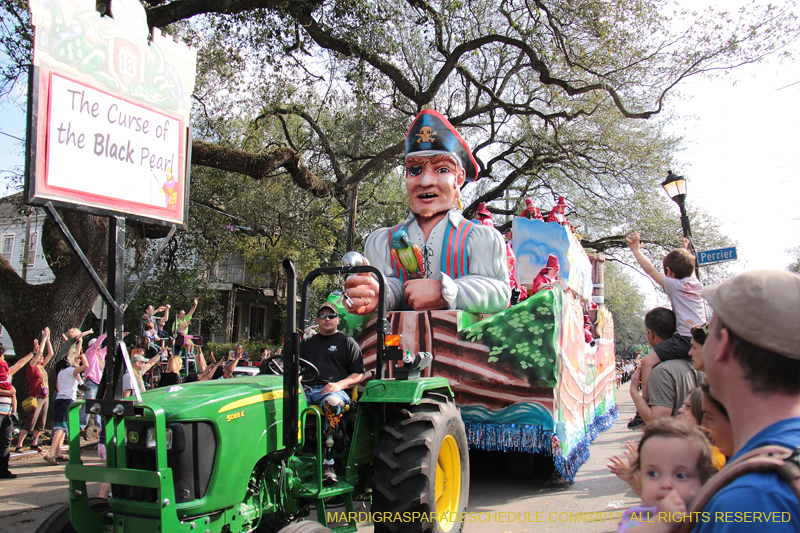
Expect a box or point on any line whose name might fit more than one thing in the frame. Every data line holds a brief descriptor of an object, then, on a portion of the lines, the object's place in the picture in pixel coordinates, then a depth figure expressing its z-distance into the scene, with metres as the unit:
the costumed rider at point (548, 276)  6.52
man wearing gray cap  1.20
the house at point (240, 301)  27.14
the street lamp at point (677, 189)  8.59
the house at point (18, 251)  29.92
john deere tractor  2.91
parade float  5.17
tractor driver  3.88
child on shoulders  4.31
